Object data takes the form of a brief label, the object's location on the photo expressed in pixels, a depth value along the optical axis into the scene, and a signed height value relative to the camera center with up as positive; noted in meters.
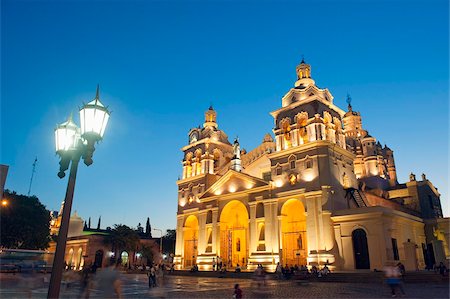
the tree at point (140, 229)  79.16 +7.39
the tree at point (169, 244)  66.88 +3.41
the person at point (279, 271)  28.61 -0.64
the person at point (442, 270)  22.22 -0.34
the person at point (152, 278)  19.56 -0.87
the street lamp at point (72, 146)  5.21 +2.04
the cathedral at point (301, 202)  29.39 +6.37
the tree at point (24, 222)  34.09 +3.83
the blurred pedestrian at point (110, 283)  8.32 -0.50
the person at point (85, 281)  11.56 -0.65
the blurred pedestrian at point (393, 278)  13.97 -0.54
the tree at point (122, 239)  54.53 +3.44
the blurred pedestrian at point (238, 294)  11.13 -0.97
